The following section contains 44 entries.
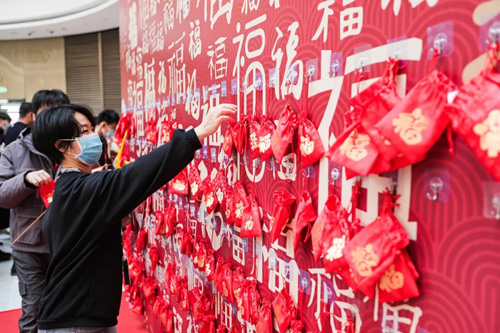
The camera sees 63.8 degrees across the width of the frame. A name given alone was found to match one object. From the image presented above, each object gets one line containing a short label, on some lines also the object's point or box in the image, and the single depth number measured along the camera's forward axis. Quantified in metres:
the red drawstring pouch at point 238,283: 1.39
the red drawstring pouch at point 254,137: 1.25
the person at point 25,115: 3.22
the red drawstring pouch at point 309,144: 0.98
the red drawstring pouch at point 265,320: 1.22
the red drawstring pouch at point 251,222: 1.29
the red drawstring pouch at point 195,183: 1.78
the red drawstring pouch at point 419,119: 0.64
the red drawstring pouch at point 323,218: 0.91
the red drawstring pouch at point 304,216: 1.02
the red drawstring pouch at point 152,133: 2.34
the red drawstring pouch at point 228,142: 1.45
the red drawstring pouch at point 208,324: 1.67
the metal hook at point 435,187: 0.69
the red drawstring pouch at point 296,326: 1.10
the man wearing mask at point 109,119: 4.49
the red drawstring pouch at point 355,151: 0.74
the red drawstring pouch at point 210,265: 1.65
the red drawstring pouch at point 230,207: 1.42
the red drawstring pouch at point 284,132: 1.07
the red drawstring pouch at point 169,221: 2.14
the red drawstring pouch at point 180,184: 1.93
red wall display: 0.65
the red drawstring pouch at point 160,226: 2.25
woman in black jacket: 1.26
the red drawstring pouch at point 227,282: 1.46
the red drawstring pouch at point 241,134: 1.36
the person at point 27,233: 2.14
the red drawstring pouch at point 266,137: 1.18
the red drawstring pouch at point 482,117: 0.56
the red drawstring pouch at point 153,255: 2.51
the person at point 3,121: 6.32
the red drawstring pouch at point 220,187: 1.53
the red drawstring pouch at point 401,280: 0.73
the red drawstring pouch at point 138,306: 2.93
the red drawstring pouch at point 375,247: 0.74
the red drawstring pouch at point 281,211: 1.10
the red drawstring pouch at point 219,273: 1.54
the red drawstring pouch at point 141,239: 2.75
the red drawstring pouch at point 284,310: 1.13
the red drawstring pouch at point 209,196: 1.61
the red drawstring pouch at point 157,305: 2.42
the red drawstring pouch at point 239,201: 1.35
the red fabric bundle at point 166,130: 2.08
